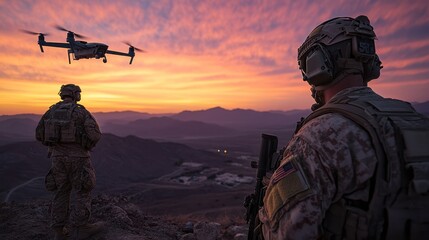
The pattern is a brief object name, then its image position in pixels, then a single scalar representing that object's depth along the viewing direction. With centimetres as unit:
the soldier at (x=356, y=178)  146
